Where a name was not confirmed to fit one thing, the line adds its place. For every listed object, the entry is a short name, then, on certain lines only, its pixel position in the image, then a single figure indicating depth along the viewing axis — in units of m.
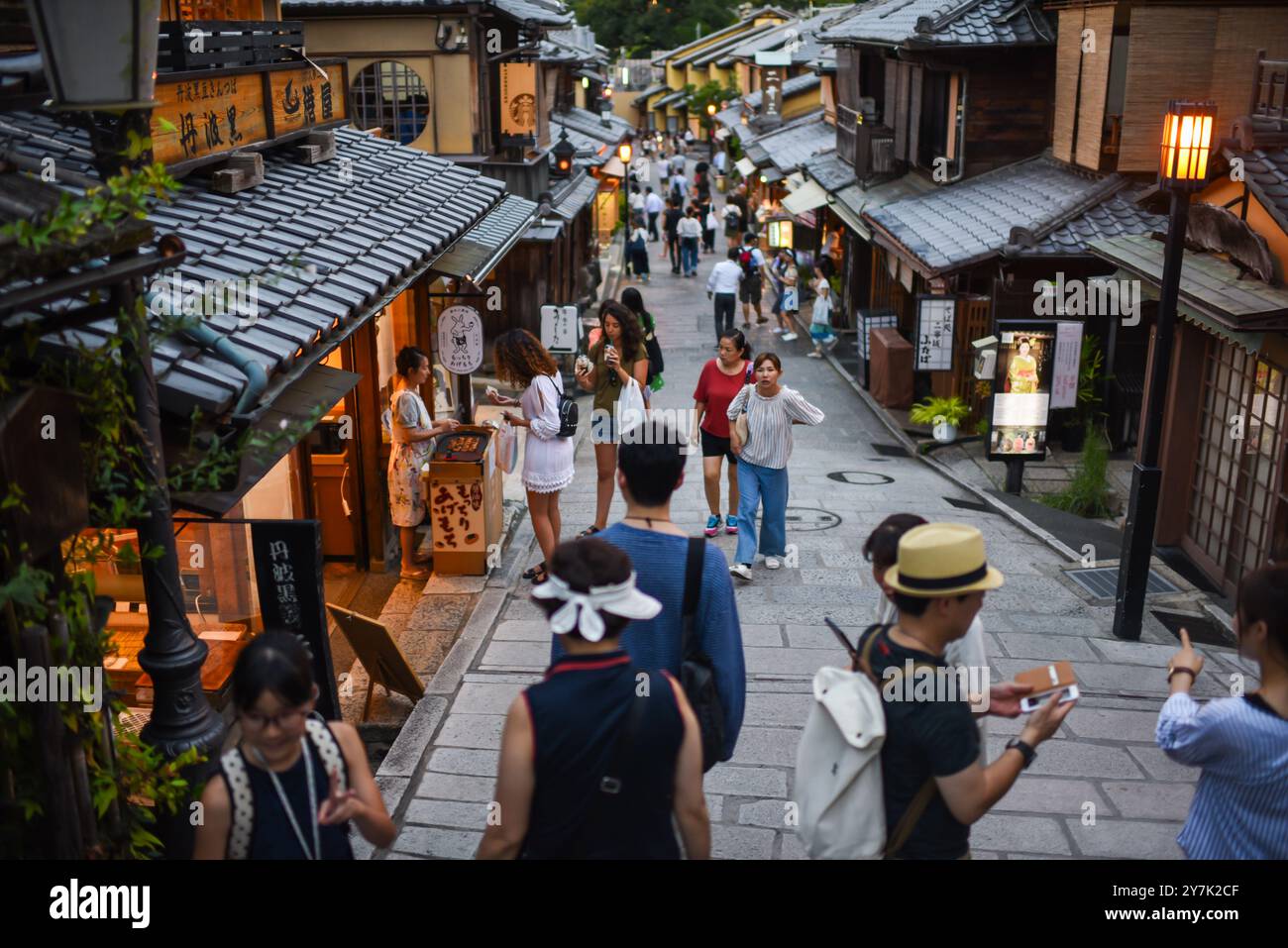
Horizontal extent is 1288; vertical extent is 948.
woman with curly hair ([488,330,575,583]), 9.80
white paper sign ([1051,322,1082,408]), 15.11
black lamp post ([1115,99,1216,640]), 9.29
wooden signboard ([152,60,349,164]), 7.73
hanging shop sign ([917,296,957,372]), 17.66
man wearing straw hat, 3.90
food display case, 10.91
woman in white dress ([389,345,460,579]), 10.88
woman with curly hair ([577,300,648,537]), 10.76
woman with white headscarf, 3.82
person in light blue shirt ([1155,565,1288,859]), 4.02
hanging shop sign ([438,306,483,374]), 13.32
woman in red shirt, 10.59
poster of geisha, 15.12
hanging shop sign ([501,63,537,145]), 23.27
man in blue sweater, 4.82
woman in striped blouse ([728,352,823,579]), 9.94
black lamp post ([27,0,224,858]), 4.67
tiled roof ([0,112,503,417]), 5.82
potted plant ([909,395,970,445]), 18.25
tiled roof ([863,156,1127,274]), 17.05
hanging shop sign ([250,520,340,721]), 6.42
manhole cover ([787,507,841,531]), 12.96
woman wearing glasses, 3.82
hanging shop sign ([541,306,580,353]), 20.08
